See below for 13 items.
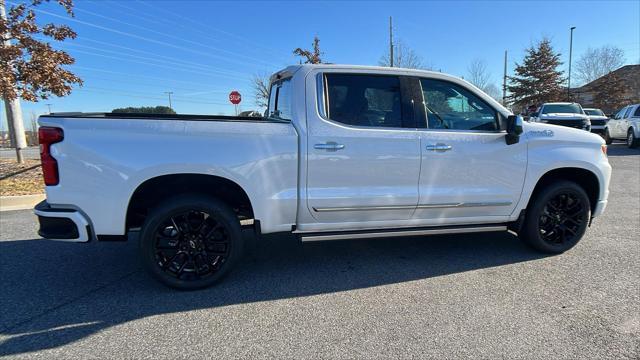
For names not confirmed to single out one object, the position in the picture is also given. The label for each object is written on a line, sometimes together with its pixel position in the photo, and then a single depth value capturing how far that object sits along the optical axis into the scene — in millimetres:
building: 39594
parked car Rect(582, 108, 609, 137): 19461
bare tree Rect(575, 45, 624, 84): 47538
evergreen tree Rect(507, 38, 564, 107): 39812
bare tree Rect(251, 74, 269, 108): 31555
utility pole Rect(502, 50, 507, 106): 42562
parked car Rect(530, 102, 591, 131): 14469
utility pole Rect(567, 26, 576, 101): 38750
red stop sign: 18156
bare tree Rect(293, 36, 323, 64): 18969
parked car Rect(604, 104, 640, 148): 16391
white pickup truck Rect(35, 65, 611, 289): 3160
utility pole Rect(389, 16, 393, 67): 21928
